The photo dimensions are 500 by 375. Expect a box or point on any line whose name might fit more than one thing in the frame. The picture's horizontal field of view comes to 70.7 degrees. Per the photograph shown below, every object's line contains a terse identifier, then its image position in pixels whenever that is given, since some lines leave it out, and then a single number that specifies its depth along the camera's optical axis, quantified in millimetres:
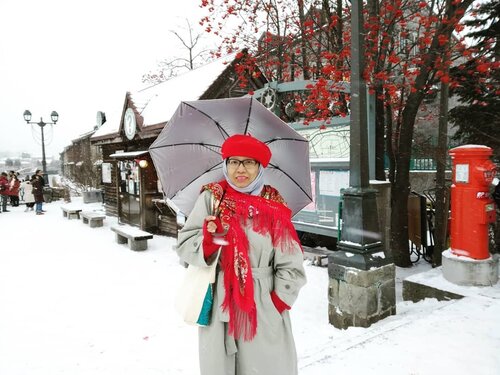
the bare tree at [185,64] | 22500
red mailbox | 4734
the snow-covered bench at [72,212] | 15875
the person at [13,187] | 19980
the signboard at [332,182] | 6488
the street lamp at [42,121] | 21981
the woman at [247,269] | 2176
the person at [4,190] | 18925
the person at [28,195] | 18812
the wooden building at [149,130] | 10758
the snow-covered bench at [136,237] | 9336
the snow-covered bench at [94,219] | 13422
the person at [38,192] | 17562
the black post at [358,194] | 4312
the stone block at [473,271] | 4688
